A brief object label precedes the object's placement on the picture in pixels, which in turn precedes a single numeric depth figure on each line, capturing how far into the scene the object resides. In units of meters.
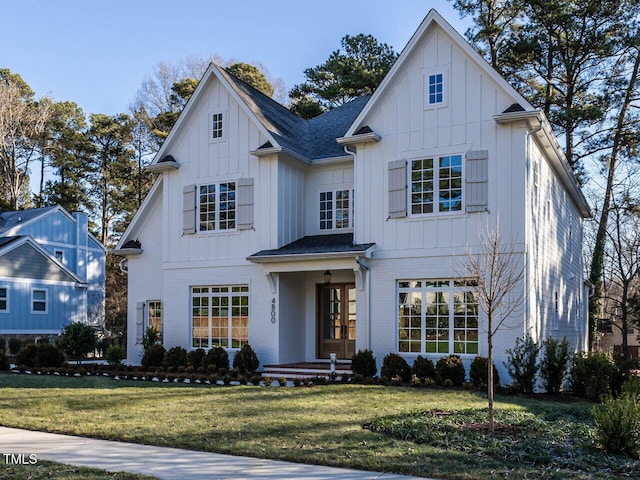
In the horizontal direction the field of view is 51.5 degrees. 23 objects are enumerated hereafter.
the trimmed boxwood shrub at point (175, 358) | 17.47
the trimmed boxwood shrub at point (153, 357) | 17.88
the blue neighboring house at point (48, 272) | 28.70
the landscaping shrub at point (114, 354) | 19.14
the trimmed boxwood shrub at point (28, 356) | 18.80
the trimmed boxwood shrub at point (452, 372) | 14.30
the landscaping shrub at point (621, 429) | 7.62
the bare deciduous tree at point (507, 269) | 14.39
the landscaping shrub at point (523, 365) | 13.70
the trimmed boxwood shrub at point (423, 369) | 14.66
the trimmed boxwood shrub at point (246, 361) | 16.69
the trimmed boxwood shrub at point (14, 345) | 26.50
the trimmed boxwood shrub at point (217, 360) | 17.16
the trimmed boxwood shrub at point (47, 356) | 18.58
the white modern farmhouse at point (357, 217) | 15.04
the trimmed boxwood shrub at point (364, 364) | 15.29
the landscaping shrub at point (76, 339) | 22.08
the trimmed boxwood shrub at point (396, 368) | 14.84
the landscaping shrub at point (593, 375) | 13.31
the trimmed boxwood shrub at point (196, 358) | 17.39
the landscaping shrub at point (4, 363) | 18.16
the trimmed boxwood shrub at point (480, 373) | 13.77
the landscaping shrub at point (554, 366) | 13.80
